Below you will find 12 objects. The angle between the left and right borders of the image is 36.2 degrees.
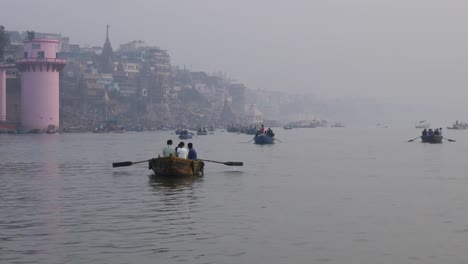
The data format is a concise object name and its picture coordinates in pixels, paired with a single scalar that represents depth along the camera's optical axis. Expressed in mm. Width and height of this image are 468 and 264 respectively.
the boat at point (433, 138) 72144
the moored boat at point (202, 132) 126862
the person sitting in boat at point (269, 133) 72312
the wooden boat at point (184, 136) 95625
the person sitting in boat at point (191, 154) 29550
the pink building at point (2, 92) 114062
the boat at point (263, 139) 71250
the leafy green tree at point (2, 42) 123125
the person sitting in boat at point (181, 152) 28625
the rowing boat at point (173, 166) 28156
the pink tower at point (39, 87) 111562
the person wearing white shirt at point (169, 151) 28553
